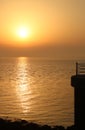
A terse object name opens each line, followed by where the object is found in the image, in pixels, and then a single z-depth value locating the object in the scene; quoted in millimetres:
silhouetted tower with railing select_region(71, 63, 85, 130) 21672
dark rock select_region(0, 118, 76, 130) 26047
